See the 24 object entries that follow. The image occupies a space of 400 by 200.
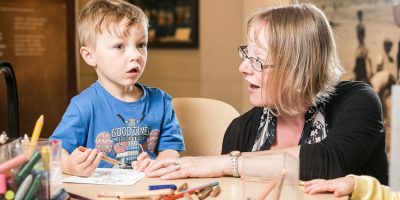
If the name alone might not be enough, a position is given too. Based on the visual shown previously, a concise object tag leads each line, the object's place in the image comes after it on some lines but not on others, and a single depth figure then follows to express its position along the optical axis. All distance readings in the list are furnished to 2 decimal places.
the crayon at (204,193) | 1.23
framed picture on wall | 4.21
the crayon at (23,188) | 1.01
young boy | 1.87
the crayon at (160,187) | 1.27
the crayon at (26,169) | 1.02
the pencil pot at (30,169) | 1.01
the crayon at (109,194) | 1.23
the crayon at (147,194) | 1.20
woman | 1.57
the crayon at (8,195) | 1.00
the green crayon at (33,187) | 1.03
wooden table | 1.17
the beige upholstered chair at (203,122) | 2.20
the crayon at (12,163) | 1.00
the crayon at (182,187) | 1.27
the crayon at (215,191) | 1.26
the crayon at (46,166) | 1.06
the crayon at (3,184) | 1.00
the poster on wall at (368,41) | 3.44
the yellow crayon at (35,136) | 1.04
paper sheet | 1.37
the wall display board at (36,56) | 3.52
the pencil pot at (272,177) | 1.08
